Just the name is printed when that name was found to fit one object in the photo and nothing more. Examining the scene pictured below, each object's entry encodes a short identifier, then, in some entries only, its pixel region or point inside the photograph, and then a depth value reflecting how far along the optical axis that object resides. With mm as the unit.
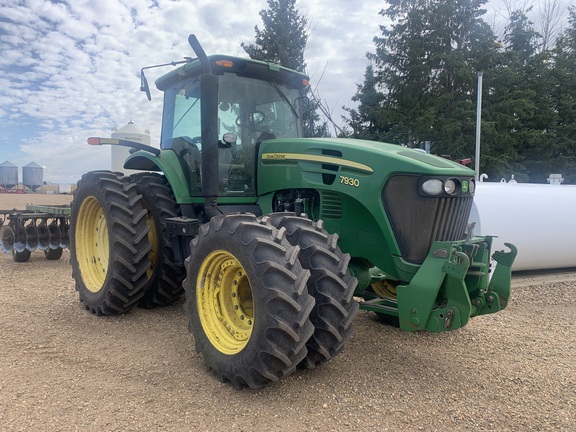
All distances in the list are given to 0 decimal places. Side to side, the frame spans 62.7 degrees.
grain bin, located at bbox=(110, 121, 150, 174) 12422
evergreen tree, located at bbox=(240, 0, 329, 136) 22141
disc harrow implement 8320
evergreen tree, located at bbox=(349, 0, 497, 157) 22109
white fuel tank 7137
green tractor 3195
